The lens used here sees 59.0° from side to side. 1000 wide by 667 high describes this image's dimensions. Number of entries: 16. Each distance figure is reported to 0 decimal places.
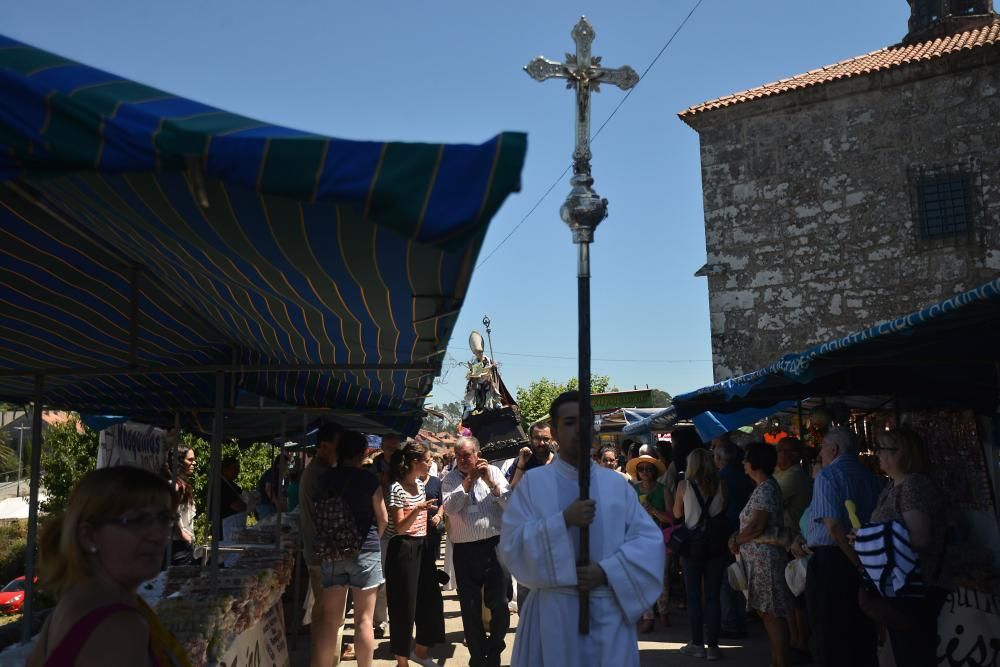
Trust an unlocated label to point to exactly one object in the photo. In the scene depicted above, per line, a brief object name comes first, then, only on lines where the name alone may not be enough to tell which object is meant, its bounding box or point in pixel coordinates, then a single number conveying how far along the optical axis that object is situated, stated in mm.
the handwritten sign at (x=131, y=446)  7875
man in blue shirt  5871
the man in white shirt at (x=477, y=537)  6953
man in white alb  3791
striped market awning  1762
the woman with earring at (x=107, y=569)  2020
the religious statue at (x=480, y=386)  13875
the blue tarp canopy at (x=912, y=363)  4449
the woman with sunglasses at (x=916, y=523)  4914
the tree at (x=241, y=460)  19328
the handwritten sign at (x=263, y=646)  4875
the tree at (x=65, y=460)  20328
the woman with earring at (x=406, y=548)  7113
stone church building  16484
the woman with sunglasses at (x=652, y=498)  9397
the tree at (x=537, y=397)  69938
